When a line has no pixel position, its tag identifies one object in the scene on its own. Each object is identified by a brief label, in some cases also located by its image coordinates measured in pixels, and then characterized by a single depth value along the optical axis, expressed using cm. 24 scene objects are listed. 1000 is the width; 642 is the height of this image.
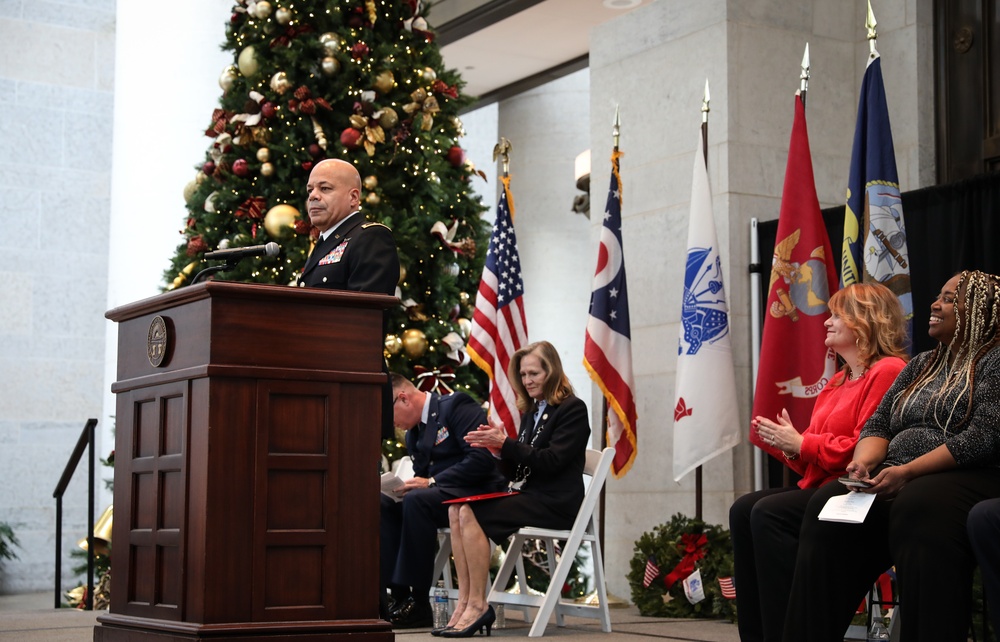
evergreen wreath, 584
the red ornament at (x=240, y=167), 680
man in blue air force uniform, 552
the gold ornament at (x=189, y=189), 711
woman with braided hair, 326
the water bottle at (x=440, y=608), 550
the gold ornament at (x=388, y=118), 691
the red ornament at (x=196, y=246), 676
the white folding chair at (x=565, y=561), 512
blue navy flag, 525
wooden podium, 326
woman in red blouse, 387
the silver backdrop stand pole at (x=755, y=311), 634
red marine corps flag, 562
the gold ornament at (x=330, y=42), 682
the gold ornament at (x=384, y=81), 696
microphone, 341
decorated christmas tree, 680
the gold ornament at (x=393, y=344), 675
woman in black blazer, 512
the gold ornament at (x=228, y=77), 701
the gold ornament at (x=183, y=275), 688
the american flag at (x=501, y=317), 680
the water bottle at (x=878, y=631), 437
